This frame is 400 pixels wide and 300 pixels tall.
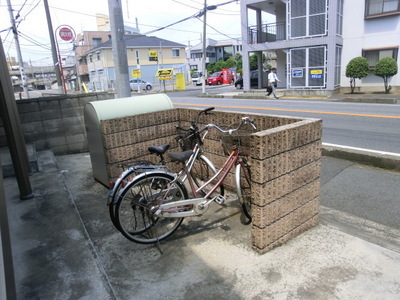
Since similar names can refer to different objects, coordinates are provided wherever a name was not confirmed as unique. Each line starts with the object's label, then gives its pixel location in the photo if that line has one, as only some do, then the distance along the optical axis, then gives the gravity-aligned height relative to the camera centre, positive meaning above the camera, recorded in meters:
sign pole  14.09 +2.30
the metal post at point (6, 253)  2.04 -1.08
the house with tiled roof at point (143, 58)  43.81 +3.35
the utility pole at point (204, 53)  23.52 +1.66
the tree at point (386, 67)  16.97 -0.33
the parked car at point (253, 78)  26.16 -0.54
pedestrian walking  19.16 -0.66
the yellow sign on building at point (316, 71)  19.39 -0.30
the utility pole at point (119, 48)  5.99 +0.65
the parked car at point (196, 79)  43.14 -0.45
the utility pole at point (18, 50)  18.39 +2.43
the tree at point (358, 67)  17.91 -0.23
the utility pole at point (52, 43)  15.95 +2.20
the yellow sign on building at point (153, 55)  35.03 +2.64
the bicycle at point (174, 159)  3.06 -0.88
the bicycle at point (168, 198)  3.15 -1.24
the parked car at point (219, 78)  40.22 -0.47
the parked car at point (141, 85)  37.44 -0.64
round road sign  14.09 +2.31
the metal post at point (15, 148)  3.80 -0.71
